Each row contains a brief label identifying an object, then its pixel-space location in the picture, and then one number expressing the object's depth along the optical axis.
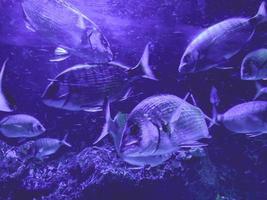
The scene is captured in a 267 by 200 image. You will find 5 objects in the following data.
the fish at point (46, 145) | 5.09
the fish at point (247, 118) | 3.44
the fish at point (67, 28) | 2.52
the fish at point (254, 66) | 3.40
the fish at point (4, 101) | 1.97
